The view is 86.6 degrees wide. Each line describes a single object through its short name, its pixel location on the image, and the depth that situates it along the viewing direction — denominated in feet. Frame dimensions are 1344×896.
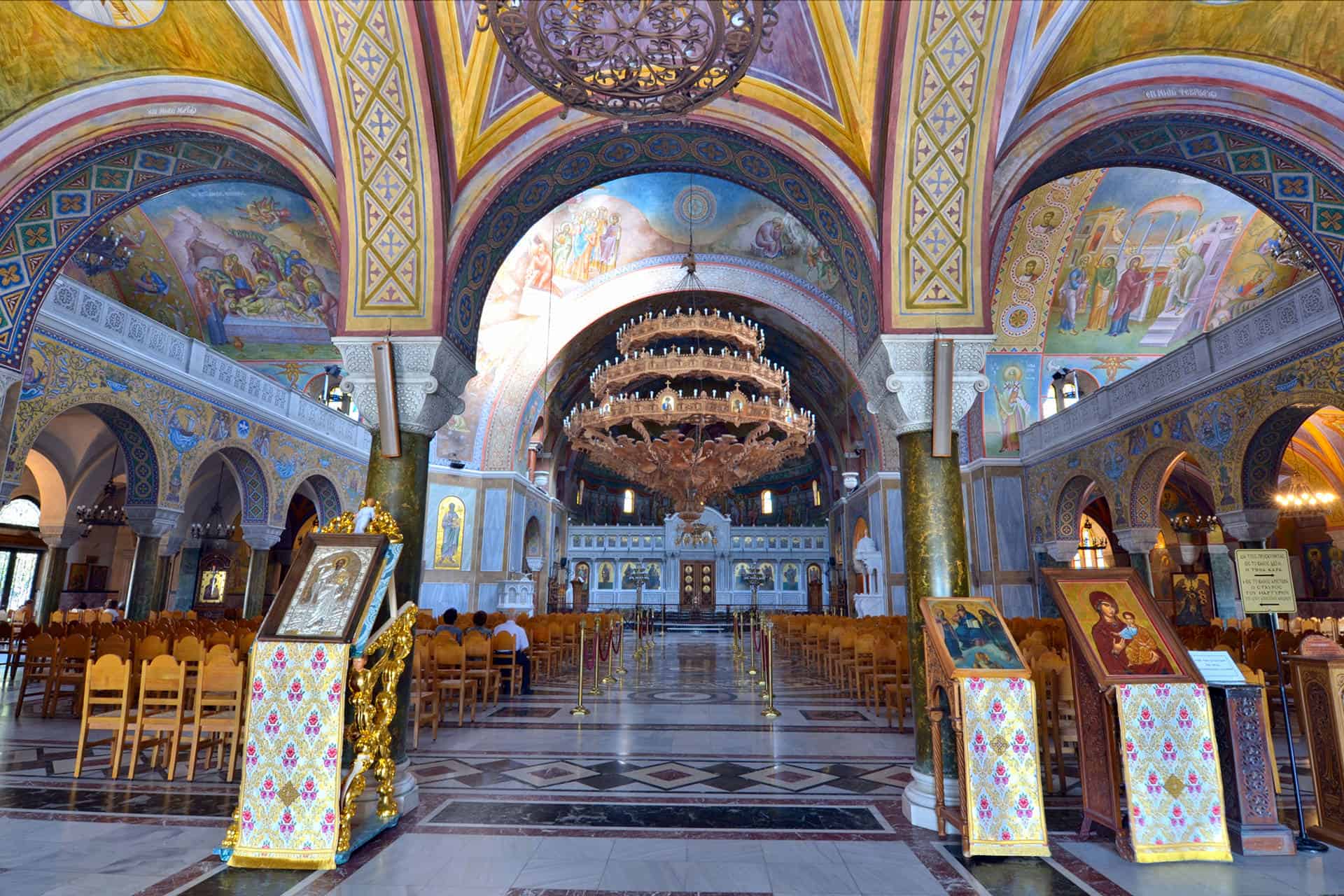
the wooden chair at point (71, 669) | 24.73
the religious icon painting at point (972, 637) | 13.07
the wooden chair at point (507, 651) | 30.61
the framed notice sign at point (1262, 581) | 14.34
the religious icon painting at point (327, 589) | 12.55
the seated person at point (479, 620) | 33.45
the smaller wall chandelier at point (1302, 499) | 52.75
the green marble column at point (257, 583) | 51.01
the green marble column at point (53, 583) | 44.70
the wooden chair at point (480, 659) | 27.12
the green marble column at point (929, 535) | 16.31
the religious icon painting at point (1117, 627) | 12.82
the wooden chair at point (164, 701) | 16.99
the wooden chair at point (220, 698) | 16.72
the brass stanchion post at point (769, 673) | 26.08
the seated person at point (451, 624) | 28.23
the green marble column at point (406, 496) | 17.21
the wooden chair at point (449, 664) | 24.14
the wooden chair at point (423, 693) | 21.15
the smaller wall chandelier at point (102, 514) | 47.52
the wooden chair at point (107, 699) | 17.01
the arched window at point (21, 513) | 61.41
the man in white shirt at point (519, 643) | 31.42
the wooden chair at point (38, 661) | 24.99
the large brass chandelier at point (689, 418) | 44.01
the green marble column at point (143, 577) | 38.91
